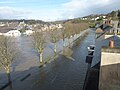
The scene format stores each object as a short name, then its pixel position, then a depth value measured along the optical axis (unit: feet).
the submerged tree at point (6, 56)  40.96
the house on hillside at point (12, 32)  185.21
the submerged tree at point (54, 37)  80.16
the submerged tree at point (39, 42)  61.27
